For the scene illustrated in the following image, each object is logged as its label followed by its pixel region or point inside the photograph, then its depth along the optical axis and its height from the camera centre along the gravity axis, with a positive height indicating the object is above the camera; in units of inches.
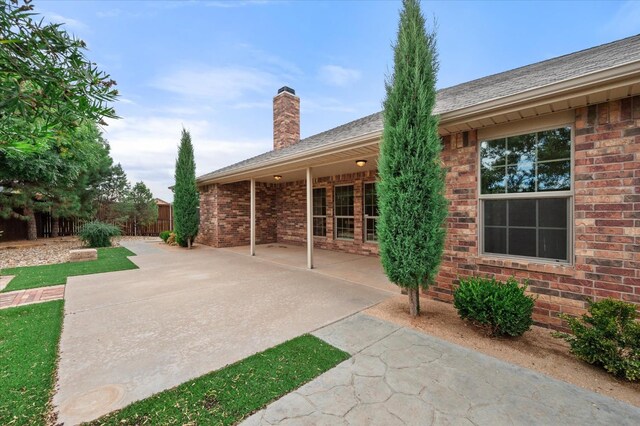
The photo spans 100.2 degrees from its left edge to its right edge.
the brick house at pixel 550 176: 112.5 +16.7
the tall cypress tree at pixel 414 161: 135.8 +25.2
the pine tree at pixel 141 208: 628.4 +9.6
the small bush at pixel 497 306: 117.4 -43.8
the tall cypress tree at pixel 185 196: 413.7 +24.5
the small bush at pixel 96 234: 433.7 -36.5
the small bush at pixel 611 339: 92.4 -47.1
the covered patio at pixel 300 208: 267.3 +4.7
